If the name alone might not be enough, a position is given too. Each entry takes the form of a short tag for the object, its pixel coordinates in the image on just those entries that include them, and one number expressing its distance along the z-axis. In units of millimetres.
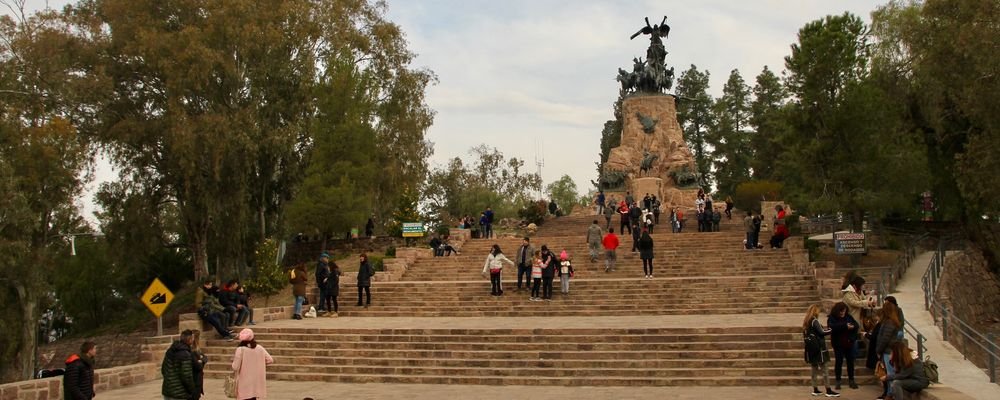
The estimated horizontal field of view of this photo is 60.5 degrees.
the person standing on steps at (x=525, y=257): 20594
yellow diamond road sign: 15363
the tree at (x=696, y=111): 73388
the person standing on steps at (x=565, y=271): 20172
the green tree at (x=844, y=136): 27172
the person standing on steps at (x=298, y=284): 19719
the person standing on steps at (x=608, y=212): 32075
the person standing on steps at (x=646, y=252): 21688
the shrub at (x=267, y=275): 27344
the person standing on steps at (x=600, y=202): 40469
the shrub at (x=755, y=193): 45875
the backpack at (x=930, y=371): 10083
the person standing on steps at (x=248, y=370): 9430
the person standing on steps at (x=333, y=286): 20281
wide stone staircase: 13570
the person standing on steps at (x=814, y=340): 11086
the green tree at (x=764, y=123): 58656
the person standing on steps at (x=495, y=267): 20453
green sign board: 29634
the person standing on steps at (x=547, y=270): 19984
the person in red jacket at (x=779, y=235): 25438
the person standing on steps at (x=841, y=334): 11539
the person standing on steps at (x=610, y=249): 23344
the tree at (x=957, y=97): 20734
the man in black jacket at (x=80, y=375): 10086
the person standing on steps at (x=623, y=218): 30172
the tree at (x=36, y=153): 24391
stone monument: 44438
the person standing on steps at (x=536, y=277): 20016
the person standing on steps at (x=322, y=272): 20281
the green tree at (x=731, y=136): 68312
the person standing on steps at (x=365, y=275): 20531
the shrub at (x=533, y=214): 40719
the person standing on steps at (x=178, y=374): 9711
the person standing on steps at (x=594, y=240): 24344
